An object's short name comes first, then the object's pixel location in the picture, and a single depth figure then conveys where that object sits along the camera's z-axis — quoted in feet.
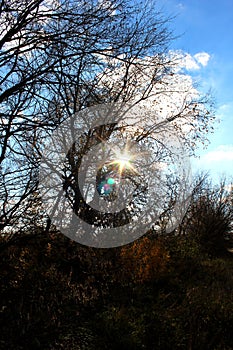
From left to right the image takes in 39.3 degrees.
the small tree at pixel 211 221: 56.59
